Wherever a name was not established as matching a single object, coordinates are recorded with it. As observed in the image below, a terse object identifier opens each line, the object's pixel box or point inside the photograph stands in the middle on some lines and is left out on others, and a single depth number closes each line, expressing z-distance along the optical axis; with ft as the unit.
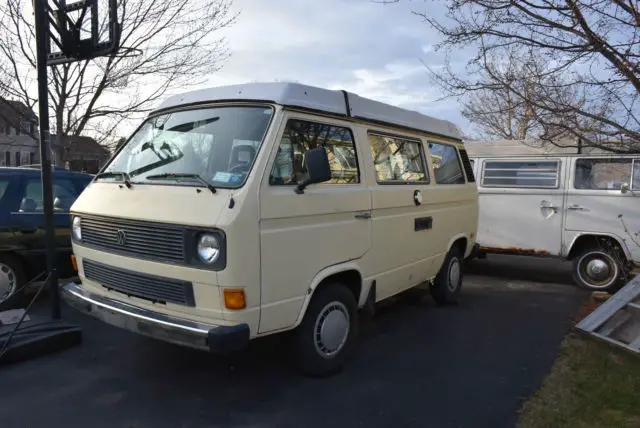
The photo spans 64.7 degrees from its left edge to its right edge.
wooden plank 17.74
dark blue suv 19.34
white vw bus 24.88
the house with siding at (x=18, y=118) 36.86
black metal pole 16.18
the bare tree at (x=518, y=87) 21.88
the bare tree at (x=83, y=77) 35.84
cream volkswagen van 11.42
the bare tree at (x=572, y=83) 18.95
